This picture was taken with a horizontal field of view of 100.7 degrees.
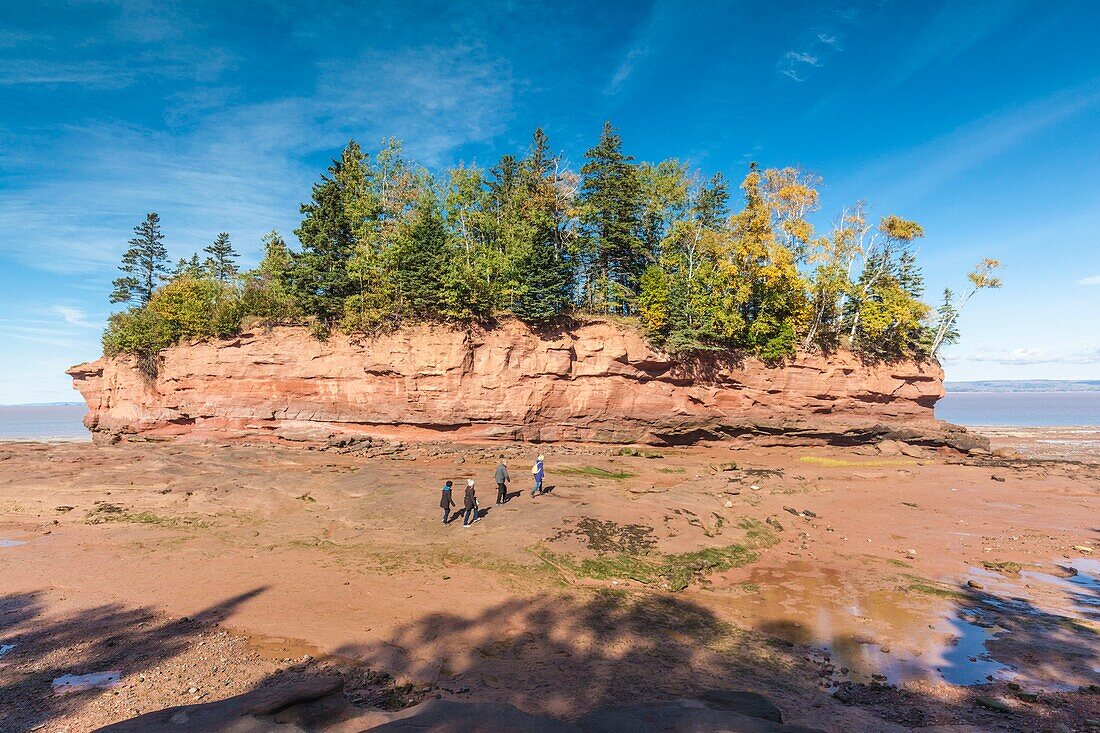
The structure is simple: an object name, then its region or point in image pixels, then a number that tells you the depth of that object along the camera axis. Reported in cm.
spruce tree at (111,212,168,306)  4238
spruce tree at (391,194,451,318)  2941
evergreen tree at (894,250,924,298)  3316
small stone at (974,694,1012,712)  731
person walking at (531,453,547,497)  1875
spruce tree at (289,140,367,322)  3031
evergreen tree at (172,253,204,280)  3944
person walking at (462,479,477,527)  1538
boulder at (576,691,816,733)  446
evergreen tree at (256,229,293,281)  3131
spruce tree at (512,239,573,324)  2953
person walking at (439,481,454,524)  1552
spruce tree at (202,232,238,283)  4803
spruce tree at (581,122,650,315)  3347
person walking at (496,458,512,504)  1711
